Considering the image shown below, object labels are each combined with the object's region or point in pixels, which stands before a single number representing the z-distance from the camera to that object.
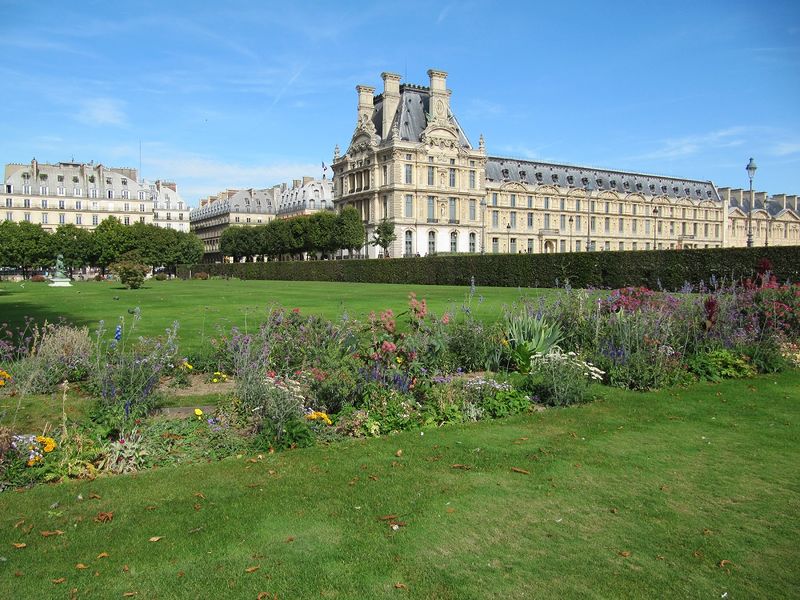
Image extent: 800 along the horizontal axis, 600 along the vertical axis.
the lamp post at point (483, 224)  78.52
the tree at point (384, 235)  68.88
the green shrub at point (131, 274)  34.81
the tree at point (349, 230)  70.12
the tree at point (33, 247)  76.75
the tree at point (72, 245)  78.38
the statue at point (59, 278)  44.78
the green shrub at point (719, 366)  9.60
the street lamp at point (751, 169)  34.16
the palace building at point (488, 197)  75.88
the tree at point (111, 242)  76.50
